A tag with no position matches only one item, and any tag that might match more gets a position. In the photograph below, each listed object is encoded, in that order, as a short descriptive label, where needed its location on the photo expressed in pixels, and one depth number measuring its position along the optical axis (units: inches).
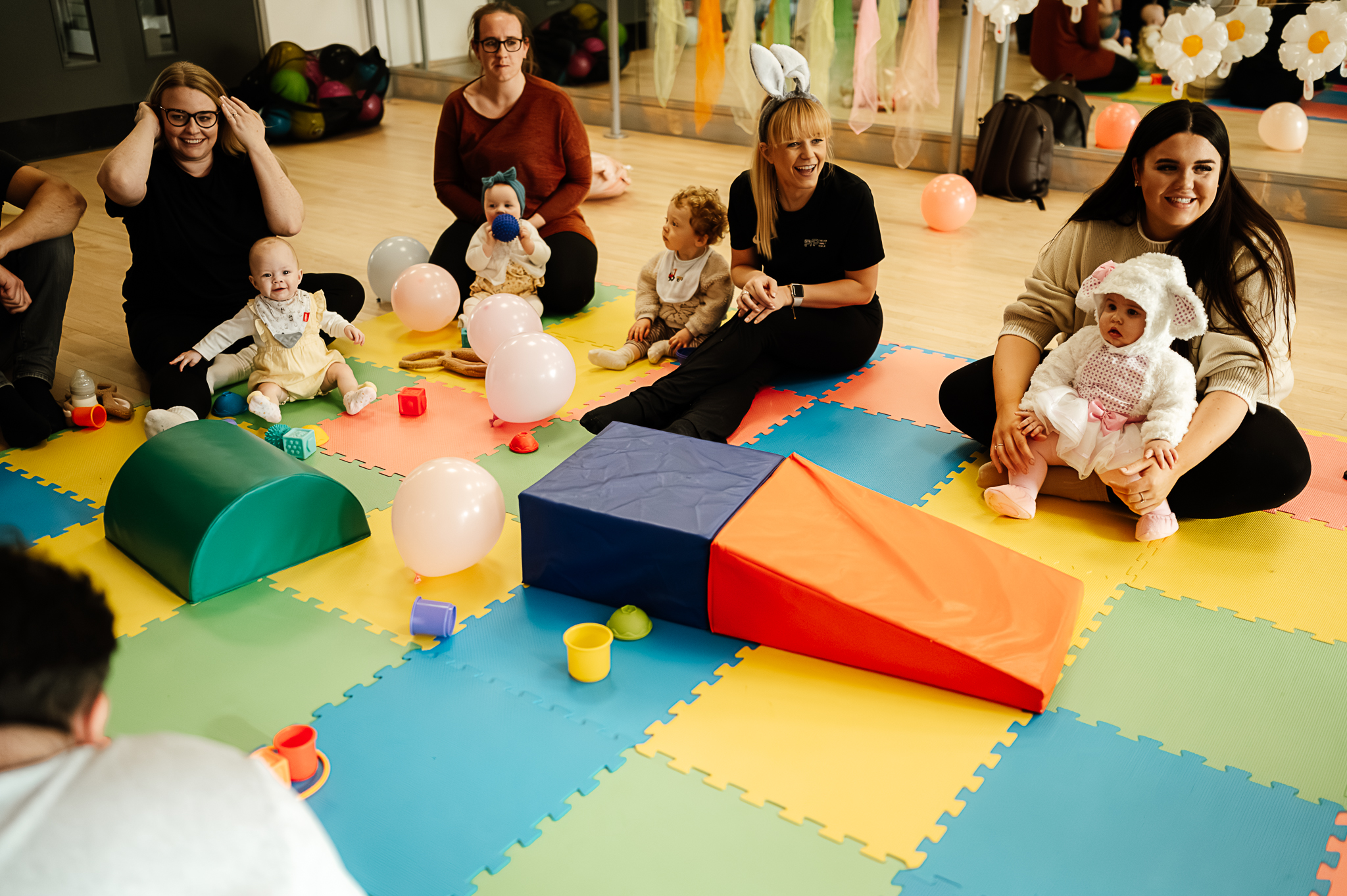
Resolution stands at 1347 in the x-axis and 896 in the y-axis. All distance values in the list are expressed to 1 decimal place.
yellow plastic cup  84.6
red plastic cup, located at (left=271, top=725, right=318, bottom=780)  74.5
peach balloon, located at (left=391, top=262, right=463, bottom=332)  151.6
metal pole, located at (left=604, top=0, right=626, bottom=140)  268.7
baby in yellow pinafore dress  129.0
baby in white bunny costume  99.3
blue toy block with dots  119.4
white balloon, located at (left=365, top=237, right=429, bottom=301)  166.1
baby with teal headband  150.3
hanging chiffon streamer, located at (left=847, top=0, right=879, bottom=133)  228.4
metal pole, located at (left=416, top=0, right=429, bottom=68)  318.0
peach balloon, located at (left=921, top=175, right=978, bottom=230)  199.6
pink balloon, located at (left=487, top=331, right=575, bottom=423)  122.7
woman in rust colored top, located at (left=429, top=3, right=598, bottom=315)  160.2
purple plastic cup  89.7
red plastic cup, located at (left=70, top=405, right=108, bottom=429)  128.0
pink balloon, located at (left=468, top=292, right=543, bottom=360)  139.3
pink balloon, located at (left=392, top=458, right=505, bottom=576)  94.2
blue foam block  89.8
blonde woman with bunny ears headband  122.6
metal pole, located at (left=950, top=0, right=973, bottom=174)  224.2
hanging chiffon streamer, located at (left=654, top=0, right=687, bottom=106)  254.8
